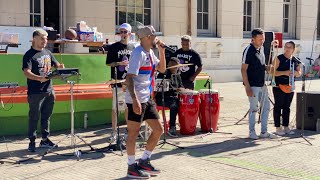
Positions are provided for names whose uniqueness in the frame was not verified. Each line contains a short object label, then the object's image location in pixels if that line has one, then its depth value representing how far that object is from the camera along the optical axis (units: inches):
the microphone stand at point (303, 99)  382.0
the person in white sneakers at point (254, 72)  342.3
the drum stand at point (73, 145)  293.4
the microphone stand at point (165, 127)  327.6
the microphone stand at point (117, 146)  311.0
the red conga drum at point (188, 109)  362.9
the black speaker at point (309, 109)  386.3
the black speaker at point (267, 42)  518.3
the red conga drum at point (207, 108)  373.1
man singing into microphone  244.1
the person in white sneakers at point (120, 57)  330.3
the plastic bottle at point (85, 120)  389.7
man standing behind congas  378.3
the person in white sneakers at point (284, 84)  366.0
